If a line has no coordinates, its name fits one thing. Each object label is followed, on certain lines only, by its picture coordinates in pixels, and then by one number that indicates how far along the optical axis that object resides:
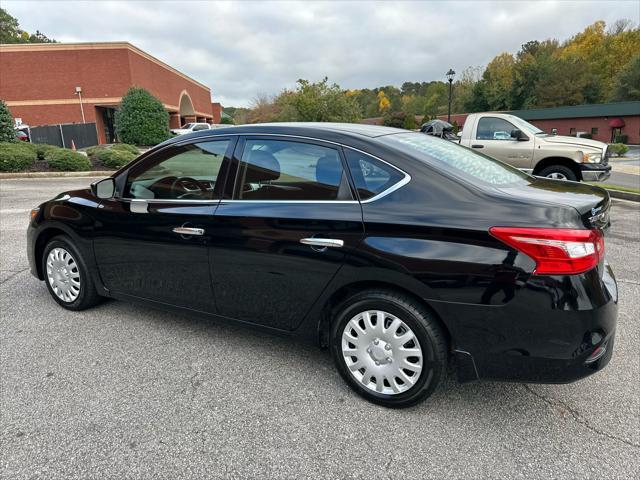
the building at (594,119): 42.62
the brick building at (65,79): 34.78
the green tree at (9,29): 64.69
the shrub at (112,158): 15.80
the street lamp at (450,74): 23.41
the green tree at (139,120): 23.24
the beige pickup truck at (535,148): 8.72
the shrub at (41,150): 15.43
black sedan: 2.15
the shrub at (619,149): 27.23
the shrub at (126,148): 17.81
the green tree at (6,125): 15.50
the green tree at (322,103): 35.09
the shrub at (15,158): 13.76
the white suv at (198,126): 30.71
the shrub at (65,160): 14.44
